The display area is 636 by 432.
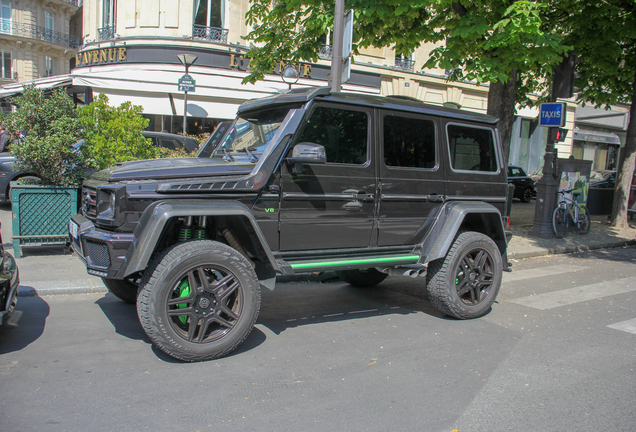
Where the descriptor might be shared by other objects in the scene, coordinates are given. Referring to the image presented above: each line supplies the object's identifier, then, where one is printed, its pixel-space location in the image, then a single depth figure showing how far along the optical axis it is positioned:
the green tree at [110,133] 6.92
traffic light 10.97
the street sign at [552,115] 10.66
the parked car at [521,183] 20.31
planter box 6.49
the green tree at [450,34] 8.05
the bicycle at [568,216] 11.17
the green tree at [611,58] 11.22
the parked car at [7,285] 3.60
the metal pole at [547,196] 11.14
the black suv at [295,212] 3.59
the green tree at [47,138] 6.53
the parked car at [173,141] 10.93
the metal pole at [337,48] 7.71
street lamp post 13.30
